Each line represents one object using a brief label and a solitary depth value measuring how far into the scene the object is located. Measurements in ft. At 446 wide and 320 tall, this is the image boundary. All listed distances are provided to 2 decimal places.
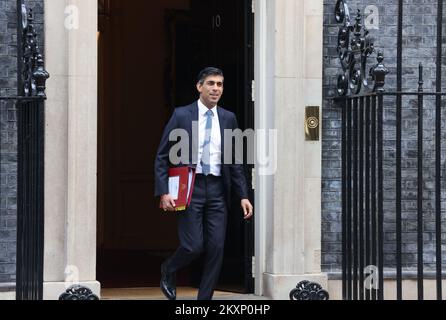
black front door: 70.74
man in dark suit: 59.62
